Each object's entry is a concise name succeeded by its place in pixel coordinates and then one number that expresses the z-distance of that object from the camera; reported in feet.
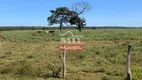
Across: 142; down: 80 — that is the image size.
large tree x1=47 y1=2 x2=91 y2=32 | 151.53
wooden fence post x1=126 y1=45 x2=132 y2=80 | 25.80
